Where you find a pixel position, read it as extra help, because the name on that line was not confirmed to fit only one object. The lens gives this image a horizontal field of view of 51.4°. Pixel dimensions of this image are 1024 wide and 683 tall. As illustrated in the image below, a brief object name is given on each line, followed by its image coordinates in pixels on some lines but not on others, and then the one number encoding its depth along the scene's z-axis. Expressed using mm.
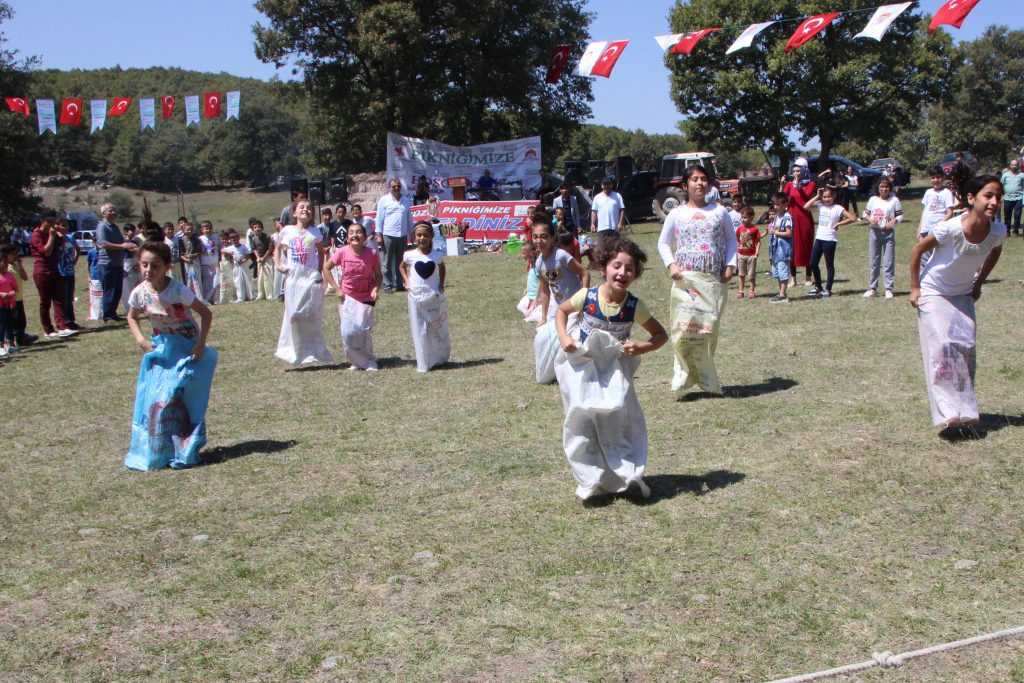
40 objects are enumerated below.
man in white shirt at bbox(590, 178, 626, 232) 20172
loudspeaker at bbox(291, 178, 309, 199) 31934
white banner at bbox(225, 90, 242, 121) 30031
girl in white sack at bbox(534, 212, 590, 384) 9742
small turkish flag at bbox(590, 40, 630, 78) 22344
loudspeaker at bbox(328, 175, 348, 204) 31938
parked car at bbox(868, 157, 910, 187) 38922
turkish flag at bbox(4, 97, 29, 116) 30562
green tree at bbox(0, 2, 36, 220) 39656
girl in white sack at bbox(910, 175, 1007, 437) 7047
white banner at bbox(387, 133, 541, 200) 33344
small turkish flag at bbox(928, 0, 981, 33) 16328
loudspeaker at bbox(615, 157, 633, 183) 34500
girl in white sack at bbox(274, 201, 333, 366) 12094
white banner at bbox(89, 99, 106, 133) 29938
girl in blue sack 7836
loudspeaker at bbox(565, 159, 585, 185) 35188
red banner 27359
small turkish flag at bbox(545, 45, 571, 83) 28027
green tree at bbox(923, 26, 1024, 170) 66688
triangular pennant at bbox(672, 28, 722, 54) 20781
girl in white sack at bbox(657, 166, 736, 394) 9117
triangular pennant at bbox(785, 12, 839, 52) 19797
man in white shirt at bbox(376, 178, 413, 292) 19547
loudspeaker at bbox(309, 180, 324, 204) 33406
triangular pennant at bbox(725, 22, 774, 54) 20859
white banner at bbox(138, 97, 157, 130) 30781
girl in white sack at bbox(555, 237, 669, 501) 6172
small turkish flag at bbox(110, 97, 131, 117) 30047
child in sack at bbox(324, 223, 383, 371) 11734
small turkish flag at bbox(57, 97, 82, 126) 31375
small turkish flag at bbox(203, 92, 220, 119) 30891
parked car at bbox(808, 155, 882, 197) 40344
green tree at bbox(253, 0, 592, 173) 41562
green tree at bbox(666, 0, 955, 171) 42406
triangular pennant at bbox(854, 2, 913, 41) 18012
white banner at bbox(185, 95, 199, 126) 30617
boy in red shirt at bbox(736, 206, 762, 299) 16594
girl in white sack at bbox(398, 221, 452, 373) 11477
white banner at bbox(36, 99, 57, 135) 30922
